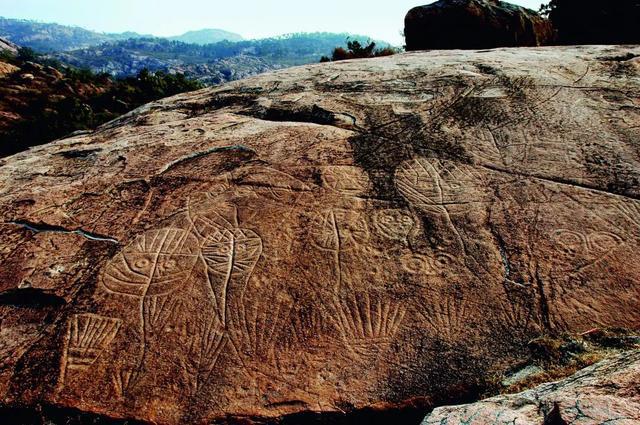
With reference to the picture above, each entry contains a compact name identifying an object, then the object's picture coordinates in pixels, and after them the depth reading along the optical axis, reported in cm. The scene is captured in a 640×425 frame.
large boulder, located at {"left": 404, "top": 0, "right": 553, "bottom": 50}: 1118
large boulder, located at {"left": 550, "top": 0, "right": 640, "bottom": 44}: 1245
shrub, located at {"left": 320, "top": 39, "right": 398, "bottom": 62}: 1512
